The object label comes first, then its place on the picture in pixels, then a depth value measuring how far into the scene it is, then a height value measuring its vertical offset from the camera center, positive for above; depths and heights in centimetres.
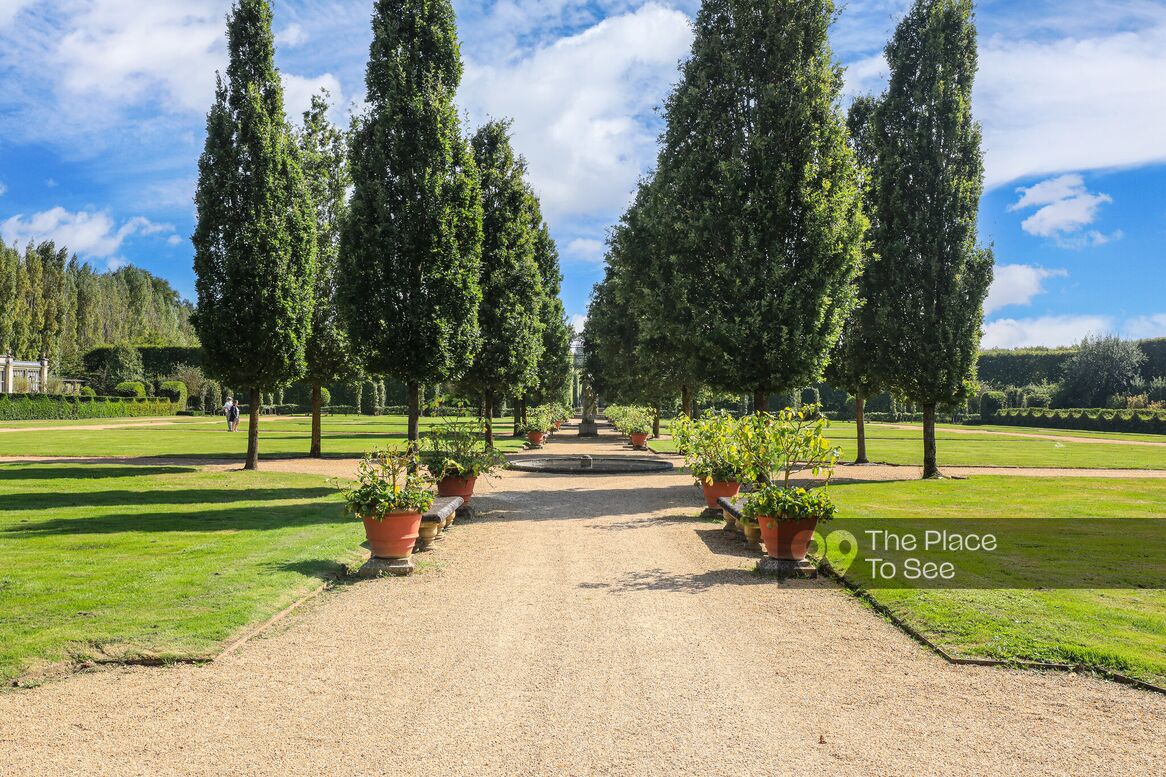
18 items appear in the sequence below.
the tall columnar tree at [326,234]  2355 +540
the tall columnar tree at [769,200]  1543 +436
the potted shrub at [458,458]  1264 -120
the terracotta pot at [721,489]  1288 -172
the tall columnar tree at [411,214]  1575 +397
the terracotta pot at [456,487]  1284 -174
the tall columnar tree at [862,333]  2034 +196
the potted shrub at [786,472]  850 -106
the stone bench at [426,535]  854 -209
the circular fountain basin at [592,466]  2173 -231
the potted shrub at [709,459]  1250 -117
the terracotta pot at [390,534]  857 -176
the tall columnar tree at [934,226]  1955 +482
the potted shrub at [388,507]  846 -141
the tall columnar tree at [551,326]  3394 +366
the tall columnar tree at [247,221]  1930 +461
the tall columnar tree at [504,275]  2495 +421
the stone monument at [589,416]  4274 -141
